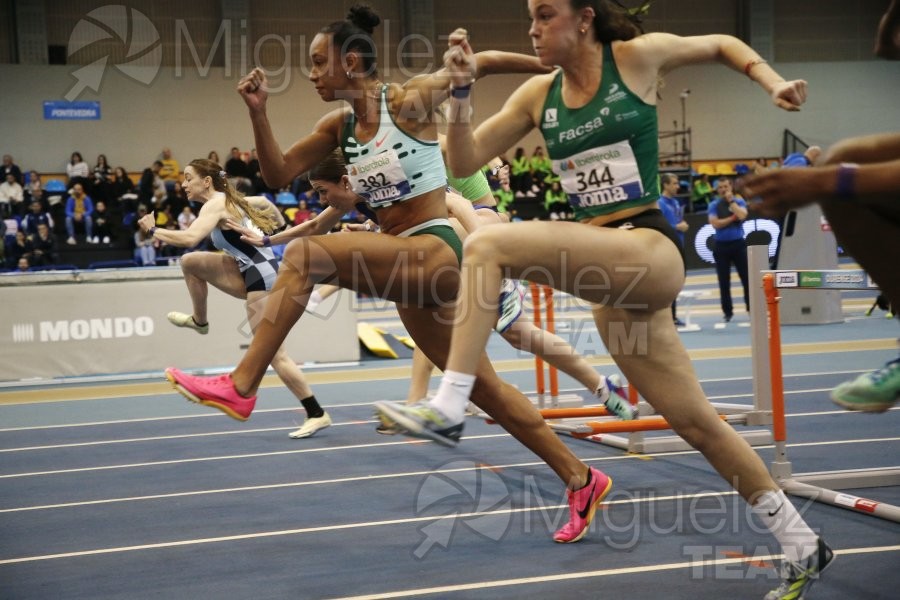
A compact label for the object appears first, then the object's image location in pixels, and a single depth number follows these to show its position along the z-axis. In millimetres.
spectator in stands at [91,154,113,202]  20562
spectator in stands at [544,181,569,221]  22234
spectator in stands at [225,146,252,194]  21547
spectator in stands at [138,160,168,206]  20516
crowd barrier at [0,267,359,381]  11055
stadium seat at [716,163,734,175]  26391
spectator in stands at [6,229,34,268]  17484
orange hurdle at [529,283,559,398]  7262
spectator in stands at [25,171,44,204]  19678
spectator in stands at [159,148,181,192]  22448
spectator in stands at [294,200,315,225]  18531
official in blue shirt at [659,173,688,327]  12695
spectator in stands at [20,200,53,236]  17891
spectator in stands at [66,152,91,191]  21394
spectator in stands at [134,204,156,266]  18453
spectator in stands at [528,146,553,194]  23469
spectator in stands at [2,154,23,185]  20348
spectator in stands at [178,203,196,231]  18441
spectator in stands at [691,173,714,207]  23250
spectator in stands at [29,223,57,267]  17469
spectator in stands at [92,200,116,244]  19656
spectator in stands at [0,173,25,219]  19516
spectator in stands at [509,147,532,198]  23281
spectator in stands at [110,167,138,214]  20391
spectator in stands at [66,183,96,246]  19469
